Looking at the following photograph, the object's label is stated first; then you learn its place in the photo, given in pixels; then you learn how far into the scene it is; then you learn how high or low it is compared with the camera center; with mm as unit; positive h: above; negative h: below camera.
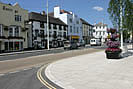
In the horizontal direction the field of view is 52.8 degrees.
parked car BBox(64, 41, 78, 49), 32338 -369
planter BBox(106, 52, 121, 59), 14777 -1318
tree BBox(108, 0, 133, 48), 18984 +4613
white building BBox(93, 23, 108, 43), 83456 +7173
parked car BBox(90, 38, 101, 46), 47562 +452
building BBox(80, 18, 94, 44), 62031 +5850
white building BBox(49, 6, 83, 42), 50419 +8420
